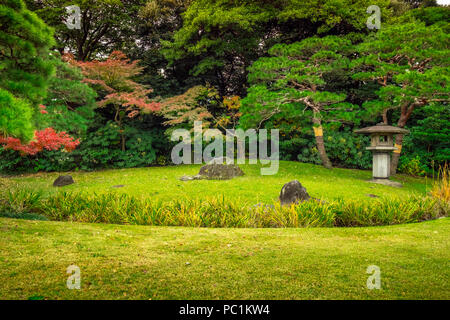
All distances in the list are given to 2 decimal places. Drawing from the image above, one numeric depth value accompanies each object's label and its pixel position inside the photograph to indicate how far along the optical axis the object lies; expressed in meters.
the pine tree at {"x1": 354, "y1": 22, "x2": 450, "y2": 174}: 9.23
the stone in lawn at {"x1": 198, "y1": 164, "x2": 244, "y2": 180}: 10.07
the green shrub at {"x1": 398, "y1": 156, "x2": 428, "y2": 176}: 13.06
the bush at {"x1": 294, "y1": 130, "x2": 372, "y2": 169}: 14.09
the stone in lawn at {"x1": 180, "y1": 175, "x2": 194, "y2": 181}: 9.98
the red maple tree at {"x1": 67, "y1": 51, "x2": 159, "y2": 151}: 12.06
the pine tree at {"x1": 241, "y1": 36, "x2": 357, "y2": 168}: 10.66
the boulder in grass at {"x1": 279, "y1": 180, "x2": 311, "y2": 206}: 6.59
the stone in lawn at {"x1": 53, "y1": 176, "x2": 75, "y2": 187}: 9.54
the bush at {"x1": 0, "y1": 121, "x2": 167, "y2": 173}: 13.20
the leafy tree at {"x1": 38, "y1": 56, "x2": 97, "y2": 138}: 8.93
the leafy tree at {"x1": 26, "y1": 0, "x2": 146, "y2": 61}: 12.99
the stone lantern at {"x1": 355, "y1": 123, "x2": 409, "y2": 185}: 10.30
